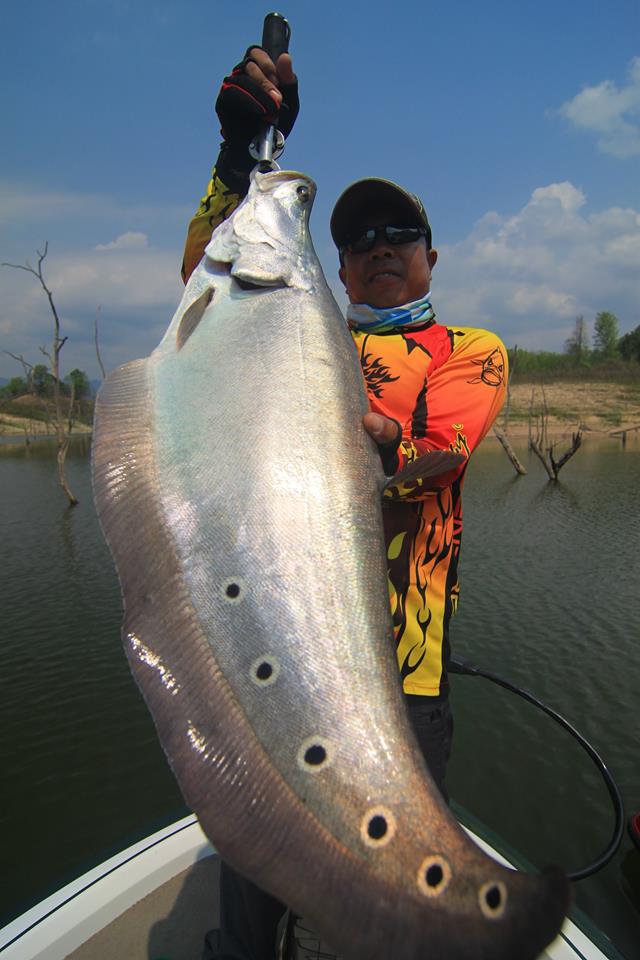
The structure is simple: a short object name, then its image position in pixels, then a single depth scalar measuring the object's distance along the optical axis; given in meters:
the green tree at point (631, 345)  68.88
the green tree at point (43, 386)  78.31
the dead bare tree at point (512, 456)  32.91
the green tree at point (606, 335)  76.31
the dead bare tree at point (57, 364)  24.41
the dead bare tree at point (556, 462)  30.22
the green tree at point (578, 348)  72.12
